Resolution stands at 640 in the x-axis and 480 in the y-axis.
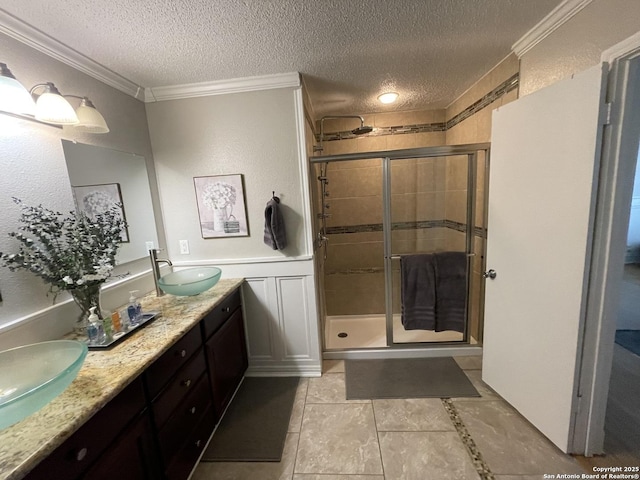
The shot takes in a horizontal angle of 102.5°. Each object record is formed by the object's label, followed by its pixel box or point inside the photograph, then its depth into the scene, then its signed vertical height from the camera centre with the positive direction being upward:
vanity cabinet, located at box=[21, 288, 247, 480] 0.80 -0.83
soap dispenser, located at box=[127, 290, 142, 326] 1.37 -0.51
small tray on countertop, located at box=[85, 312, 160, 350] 1.14 -0.56
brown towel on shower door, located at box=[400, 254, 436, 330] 2.25 -0.82
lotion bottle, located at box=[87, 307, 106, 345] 1.18 -0.53
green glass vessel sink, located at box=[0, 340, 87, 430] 0.84 -0.54
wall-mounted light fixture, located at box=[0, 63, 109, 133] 1.02 +0.51
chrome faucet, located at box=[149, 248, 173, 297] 1.77 -0.37
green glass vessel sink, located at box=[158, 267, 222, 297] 1.64 -0.48
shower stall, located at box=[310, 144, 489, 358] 2.20 -0.33
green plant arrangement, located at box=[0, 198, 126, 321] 1.14 -0.15
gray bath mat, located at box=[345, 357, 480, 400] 1.89 -1.42
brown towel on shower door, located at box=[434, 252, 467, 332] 2.23 -0.82
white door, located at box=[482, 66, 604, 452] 1.20 -0.27
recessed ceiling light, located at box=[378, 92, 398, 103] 2.31 +0.94
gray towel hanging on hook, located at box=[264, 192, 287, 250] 1.89 -0.14
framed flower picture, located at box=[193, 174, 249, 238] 1.97 +0.03
